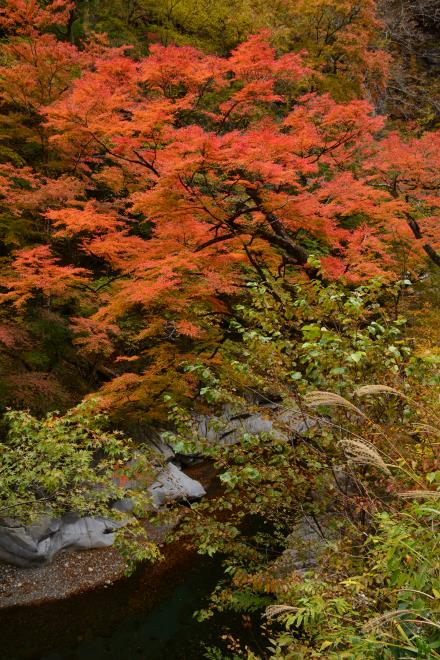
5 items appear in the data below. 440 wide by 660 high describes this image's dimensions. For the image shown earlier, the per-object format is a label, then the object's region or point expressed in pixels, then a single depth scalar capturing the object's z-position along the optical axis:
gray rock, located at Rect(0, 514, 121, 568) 9.11
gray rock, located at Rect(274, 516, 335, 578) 4.56
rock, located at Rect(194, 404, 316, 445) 3.95
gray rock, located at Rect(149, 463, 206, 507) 11.19
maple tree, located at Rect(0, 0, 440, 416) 8.75
